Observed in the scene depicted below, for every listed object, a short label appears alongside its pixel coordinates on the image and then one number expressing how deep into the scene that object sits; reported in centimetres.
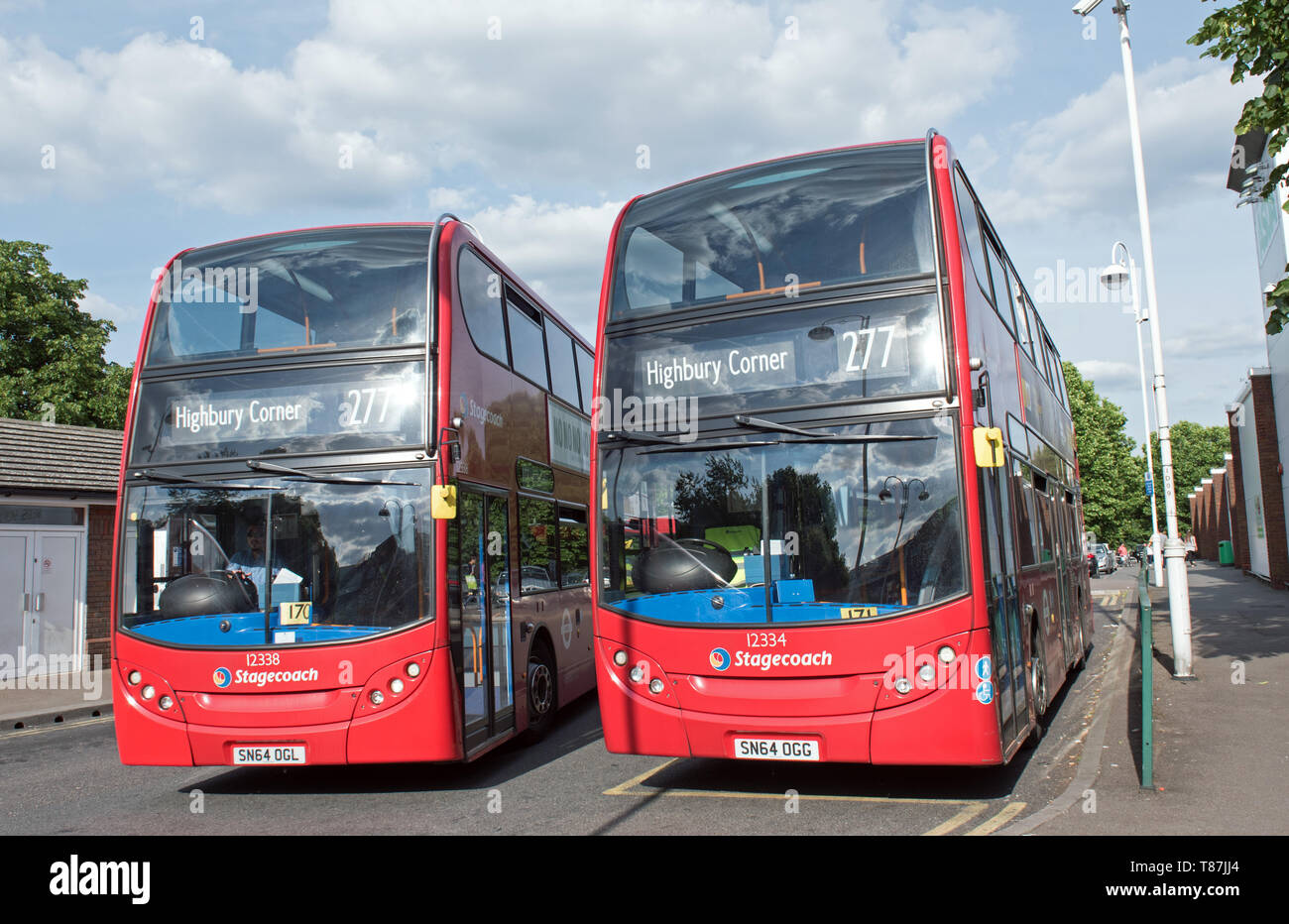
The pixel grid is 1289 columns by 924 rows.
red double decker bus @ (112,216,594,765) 730
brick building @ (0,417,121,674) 1677
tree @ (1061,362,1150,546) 5638
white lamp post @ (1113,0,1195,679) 1158
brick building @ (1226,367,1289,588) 2825
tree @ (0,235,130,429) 3017
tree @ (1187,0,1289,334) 920
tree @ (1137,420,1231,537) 9169
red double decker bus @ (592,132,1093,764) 641
